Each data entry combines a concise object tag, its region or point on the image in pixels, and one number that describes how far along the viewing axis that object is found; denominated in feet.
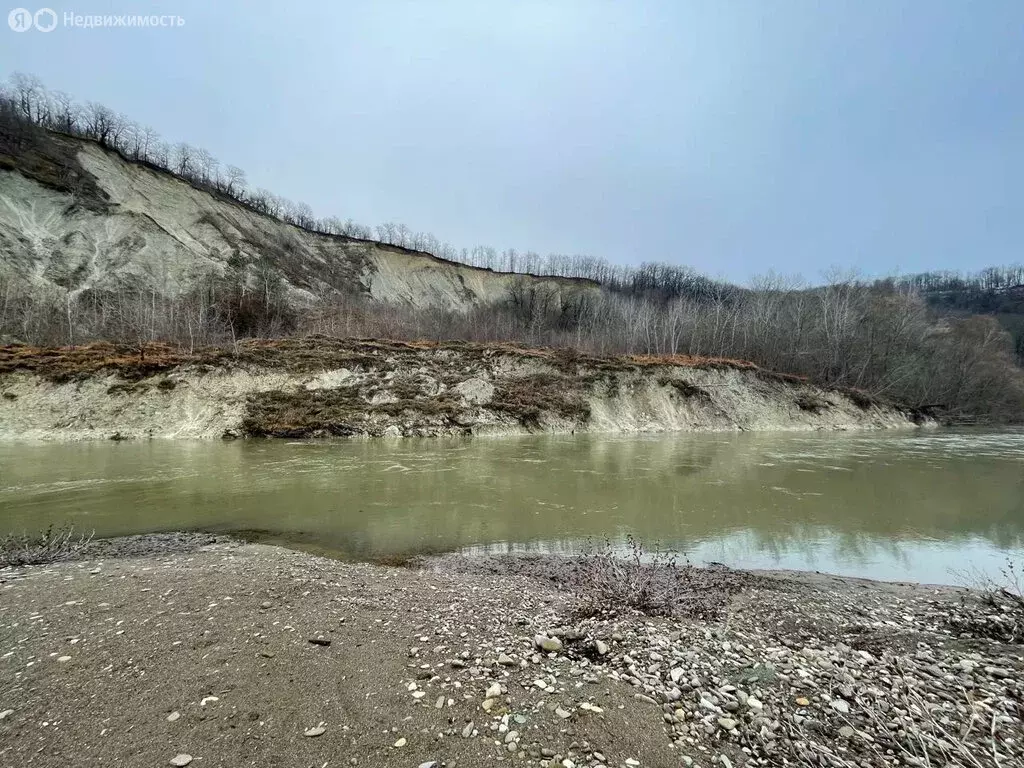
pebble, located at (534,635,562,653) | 13.26
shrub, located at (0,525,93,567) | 22.12
